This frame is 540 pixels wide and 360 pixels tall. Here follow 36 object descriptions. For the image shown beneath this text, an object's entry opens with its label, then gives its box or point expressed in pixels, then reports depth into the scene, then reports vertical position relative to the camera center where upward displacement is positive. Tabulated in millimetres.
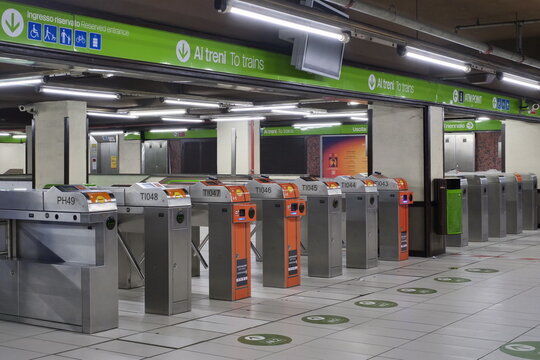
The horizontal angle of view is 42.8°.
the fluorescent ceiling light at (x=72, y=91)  10188 +1377
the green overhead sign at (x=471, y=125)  18625 +1433
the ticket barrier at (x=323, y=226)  8758 -614
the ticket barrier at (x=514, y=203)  14414 -565
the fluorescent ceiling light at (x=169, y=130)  21148 +1553
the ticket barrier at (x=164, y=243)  6504 -600
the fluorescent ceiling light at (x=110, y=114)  15706 +1533
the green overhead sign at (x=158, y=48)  5641 +1304
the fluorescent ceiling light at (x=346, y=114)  16234 +1538
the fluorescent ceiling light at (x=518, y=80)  10151 +1472
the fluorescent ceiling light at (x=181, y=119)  18248 +1635
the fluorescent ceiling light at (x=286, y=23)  5565 +1381
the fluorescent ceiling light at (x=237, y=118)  16375 +1482
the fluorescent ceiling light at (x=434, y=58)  7766 +1423
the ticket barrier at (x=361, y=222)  9531 -606
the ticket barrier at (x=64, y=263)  5754 -721
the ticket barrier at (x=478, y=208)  13117 -587
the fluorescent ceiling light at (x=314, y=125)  19886 +1577
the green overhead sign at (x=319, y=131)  19984 +1452
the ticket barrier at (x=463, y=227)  12398 -889
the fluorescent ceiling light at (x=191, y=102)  11961 +1413
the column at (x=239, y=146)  17406 +857
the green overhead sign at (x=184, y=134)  22023 +1488
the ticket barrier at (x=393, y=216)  10297 -575
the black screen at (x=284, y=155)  21125 +762
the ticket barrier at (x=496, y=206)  13711 -576
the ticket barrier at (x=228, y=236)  7246 -599
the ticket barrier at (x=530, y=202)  15039 -557
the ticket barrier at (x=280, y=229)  8000 -585
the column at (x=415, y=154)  10766 +373
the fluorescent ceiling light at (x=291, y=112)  14879 +1521
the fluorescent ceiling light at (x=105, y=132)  21400 +1517
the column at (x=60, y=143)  13195 +736
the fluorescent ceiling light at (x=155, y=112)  15125 +1531
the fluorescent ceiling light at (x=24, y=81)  9395 +1421
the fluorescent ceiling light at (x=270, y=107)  13570 +1441
